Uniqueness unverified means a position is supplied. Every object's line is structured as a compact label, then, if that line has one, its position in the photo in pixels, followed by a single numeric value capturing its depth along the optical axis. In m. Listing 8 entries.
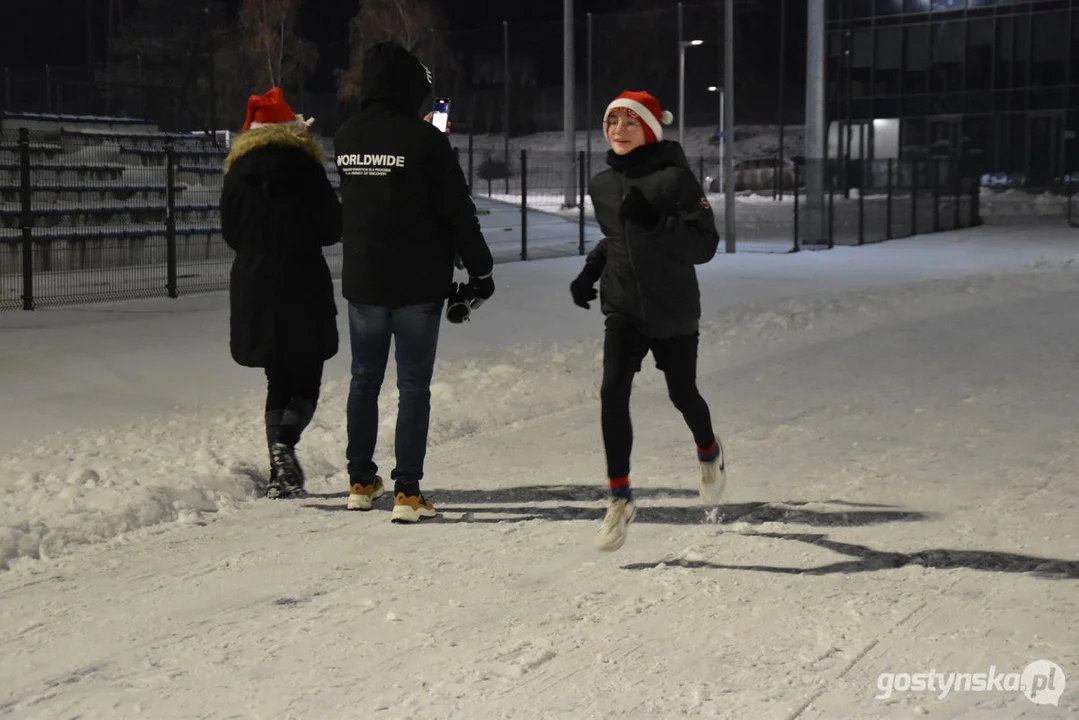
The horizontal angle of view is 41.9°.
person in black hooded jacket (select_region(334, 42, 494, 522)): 5.96
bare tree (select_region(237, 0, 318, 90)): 66.19
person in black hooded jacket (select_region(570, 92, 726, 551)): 5.66
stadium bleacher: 18.27
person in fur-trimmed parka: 6.50
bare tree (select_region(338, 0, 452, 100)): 69.19
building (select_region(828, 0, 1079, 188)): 54.41
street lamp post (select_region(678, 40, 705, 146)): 48.25
